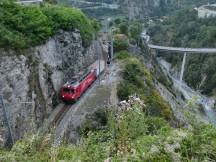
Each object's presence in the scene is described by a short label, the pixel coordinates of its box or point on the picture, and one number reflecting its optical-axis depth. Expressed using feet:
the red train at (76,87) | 70.49
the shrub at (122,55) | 102.83
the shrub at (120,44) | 110.93
